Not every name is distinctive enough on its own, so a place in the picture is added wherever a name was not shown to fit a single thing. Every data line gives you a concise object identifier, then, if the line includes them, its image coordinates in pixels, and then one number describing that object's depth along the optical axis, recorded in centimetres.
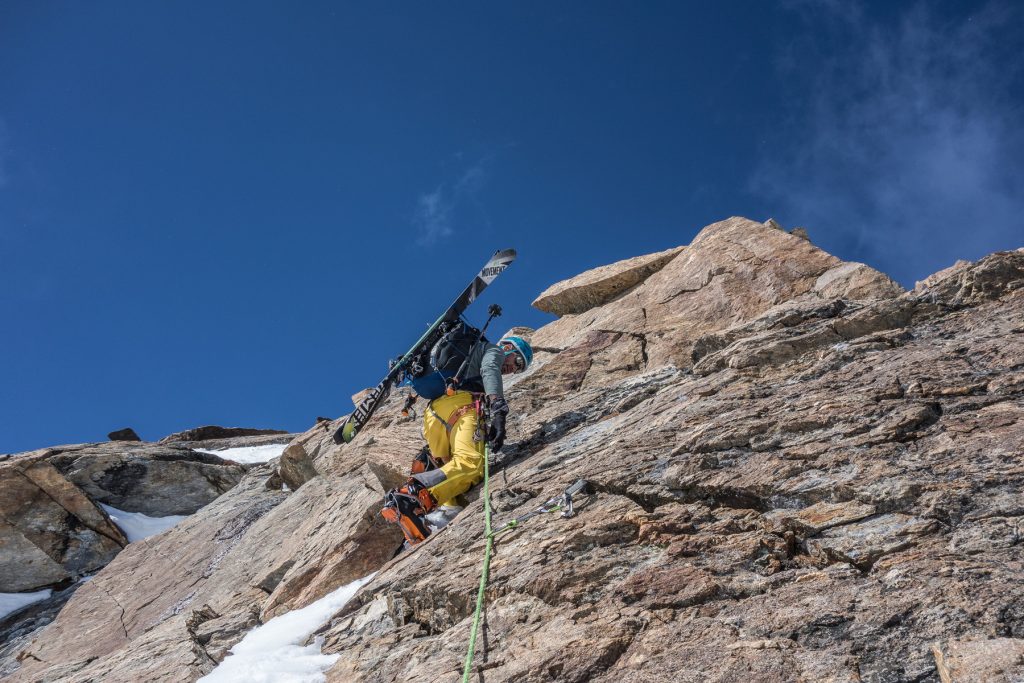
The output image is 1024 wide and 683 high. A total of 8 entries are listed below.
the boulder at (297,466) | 1708
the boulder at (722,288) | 1065
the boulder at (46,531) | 1884
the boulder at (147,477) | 2112
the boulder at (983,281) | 803
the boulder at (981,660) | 352
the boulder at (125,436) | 2928
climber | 934
